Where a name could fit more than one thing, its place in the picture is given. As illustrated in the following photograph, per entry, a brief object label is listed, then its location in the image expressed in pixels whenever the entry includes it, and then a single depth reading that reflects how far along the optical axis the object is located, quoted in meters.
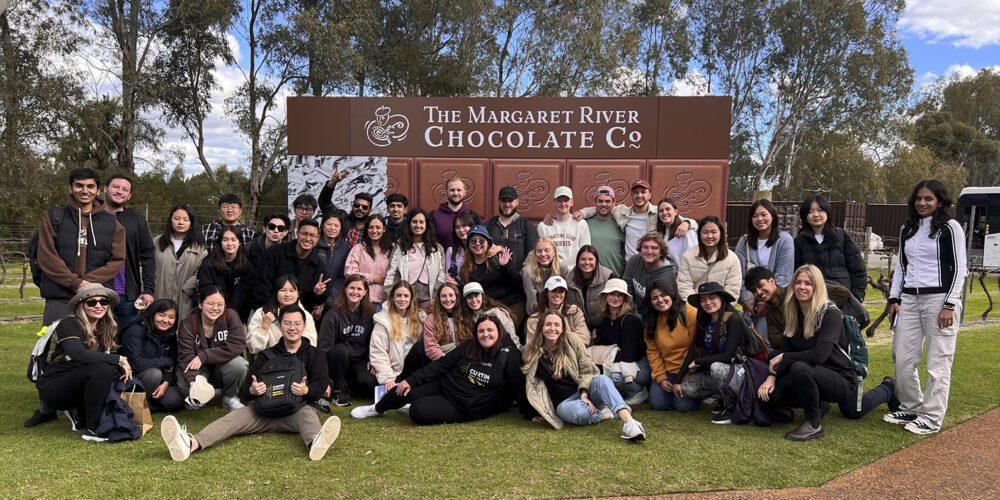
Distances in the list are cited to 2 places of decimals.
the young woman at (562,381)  4.53
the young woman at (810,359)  4.36
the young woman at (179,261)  5.44
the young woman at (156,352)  4.74
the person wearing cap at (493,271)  5.46
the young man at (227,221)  5.71
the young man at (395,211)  6.12
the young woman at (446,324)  5.14
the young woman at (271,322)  4.99
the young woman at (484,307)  5.05
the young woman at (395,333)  5.19
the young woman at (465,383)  4.68
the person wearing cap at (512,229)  5.85
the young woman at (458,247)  5.79
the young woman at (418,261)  5.69
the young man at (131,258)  5.16
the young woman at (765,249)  5.24
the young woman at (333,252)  5.80
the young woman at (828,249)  5.14
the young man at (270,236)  5.68
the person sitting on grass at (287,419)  3.87
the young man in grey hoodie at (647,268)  5.29
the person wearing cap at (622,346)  5.09
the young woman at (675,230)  5.73
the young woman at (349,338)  5.26
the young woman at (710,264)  5.14
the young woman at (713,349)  4.71
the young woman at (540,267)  5.37
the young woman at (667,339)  4.90
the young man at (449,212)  6.22
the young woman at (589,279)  5.32
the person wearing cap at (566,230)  5.95
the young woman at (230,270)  5.36
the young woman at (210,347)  4.84
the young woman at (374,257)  5.74
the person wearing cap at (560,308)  4.91
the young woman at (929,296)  4.41
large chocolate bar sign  7.33
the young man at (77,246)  4.80
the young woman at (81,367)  4.26
